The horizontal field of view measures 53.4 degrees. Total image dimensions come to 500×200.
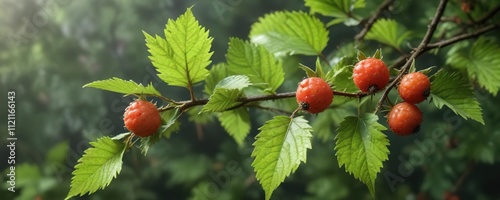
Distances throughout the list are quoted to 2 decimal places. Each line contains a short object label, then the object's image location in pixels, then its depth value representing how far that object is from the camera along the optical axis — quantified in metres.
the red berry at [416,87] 0.34
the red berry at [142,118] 0.38
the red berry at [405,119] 0.36
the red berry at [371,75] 0.35
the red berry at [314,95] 0.36
